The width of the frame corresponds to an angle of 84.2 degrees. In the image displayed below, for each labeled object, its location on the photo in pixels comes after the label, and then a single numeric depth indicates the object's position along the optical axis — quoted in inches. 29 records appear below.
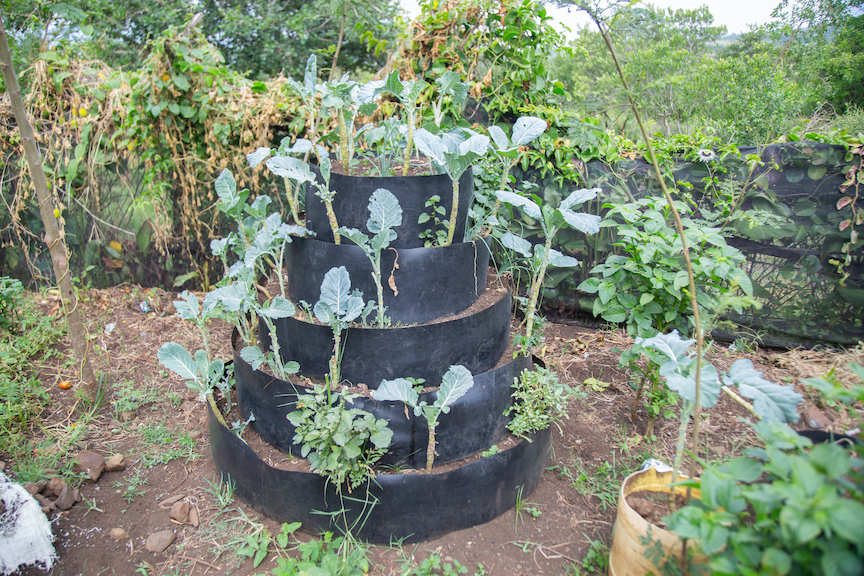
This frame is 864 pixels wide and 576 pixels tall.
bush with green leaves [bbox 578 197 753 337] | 78.9
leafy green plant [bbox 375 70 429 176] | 76.6
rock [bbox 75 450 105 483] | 86.6
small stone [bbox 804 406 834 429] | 81.7
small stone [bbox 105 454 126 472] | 89.0
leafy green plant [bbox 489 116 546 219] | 78.9
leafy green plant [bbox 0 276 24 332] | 122.7
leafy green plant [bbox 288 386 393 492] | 66.3
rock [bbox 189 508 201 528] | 78.1
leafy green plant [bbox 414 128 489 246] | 71.4
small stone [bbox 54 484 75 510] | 79.4
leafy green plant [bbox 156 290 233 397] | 79.7
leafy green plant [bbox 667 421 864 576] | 34.2
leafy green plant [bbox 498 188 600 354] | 71.8
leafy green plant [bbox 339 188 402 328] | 69.5
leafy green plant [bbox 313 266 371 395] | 68.4
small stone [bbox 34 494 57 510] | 77.9
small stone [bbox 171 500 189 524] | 78.5
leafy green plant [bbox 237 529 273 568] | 70.3
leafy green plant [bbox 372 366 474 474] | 66.9
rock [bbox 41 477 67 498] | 81.2
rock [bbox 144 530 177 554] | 73.4
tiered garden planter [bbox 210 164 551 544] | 72.2
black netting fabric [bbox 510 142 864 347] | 114.7
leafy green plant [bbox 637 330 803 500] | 49.6
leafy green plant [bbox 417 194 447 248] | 77.8
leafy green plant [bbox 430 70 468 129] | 81.5
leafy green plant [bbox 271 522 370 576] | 66.8
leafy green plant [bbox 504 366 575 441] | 78.2
